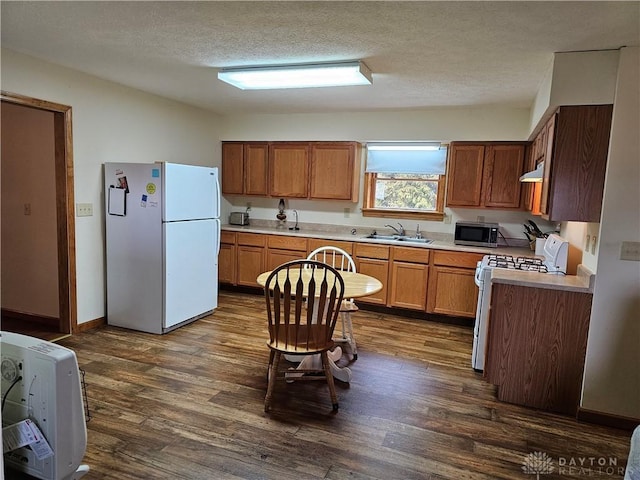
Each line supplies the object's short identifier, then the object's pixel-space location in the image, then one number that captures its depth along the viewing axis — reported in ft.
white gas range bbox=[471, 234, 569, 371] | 9.98
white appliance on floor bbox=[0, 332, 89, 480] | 3.88
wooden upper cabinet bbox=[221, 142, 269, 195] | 17.72
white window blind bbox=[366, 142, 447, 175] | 15.78
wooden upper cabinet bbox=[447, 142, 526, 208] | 14.33
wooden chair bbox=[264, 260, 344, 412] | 8.23
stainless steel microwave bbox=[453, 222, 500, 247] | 14.60
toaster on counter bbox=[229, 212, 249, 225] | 18.53
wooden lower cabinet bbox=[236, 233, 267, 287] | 16.89
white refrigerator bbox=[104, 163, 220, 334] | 12.25
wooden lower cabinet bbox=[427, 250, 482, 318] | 13.98
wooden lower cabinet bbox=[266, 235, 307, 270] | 16.28
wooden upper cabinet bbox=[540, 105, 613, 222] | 8.29
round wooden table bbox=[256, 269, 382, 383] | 9.53
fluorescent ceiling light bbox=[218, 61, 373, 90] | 9.92
